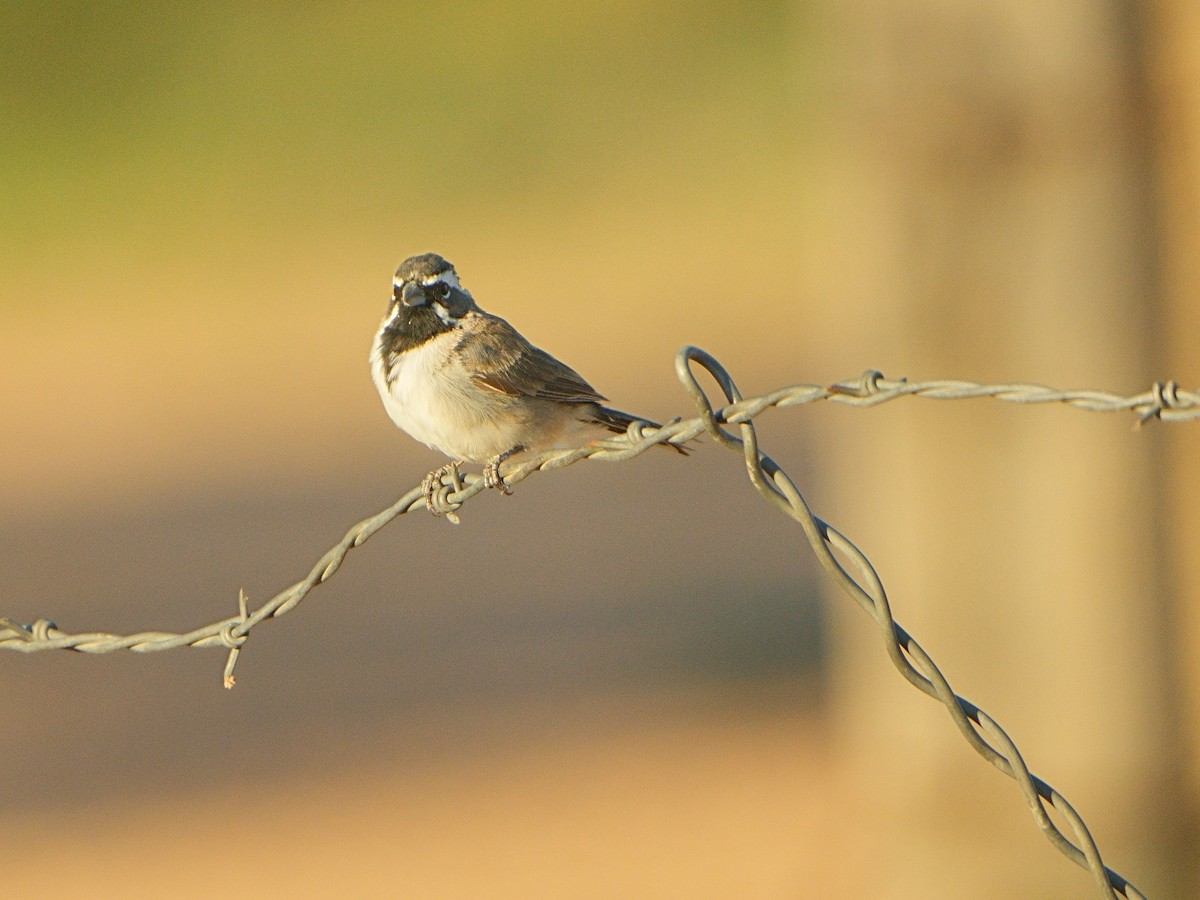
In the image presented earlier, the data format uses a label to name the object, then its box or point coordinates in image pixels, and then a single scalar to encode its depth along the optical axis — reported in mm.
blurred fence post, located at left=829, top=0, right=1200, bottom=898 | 11445
